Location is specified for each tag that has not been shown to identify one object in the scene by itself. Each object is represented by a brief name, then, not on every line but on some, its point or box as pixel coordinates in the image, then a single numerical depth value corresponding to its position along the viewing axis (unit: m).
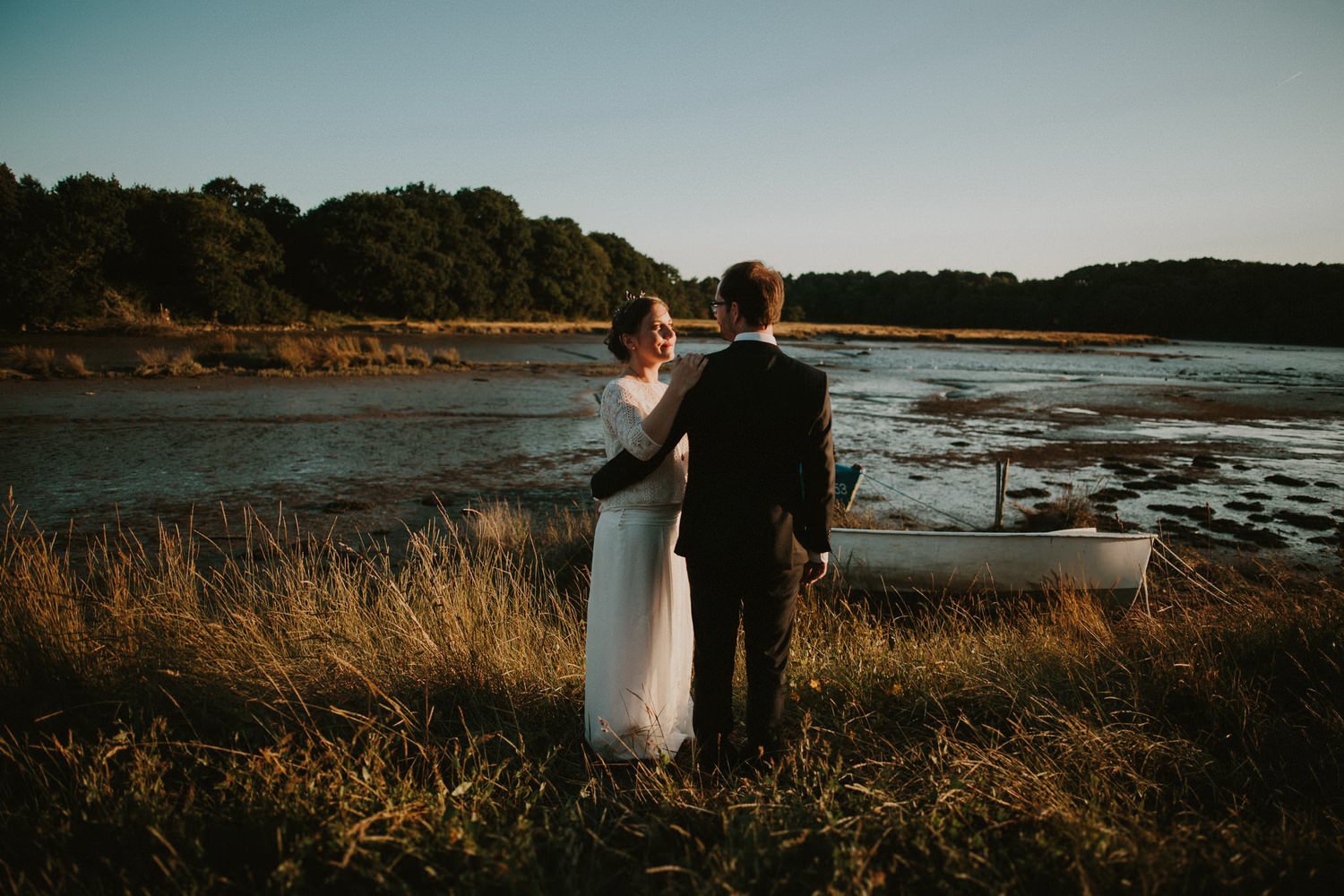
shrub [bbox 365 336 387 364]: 27.27
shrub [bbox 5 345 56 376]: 20.77
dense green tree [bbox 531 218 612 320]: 78.25
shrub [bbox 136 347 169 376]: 21.52
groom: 2.79
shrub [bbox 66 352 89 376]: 20.73
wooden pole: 8.20
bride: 3.13
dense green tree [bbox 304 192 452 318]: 57.03
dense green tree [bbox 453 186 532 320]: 72.31
